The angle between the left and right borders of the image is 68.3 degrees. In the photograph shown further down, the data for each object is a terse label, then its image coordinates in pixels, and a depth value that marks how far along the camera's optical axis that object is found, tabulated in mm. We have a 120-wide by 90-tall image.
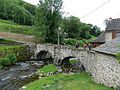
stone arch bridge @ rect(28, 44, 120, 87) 8217
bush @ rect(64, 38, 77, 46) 28738
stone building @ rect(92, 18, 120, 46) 18082
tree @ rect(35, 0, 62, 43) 22854
